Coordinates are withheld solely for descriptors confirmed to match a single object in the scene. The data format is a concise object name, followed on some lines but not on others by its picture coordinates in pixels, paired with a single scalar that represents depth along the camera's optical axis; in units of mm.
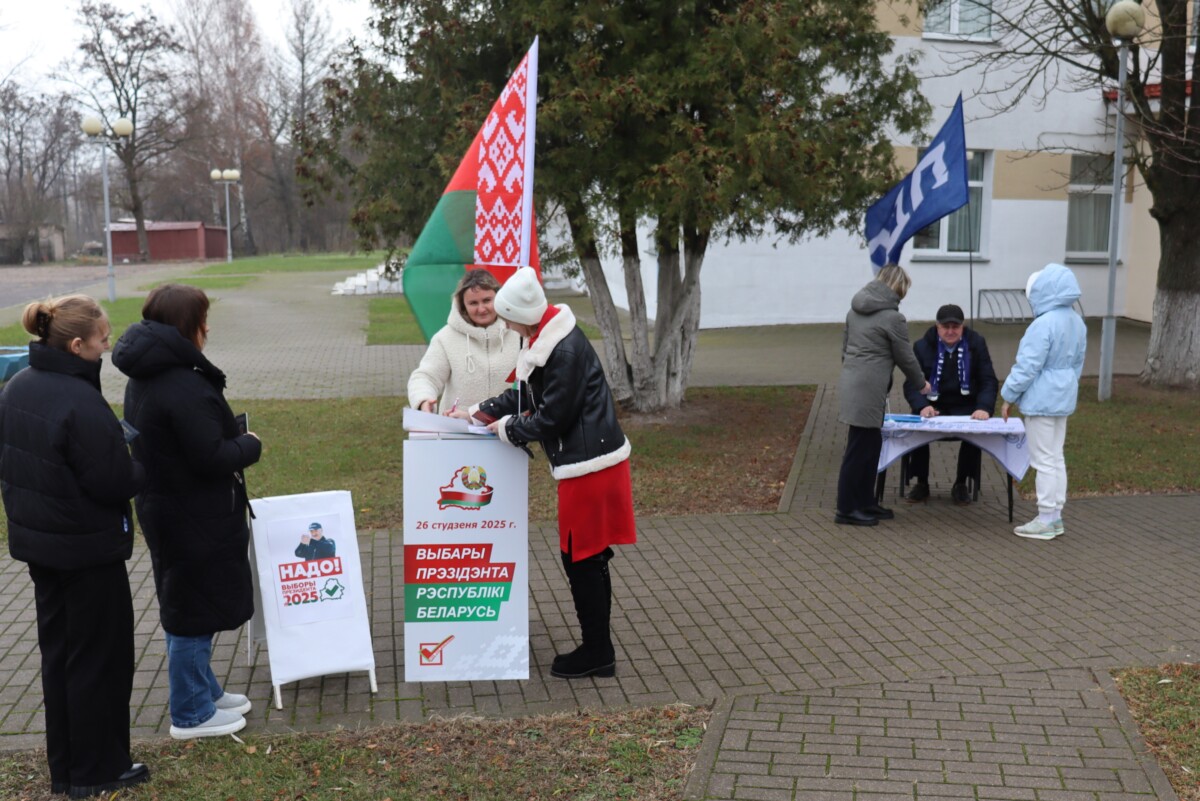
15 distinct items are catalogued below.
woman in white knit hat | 4797
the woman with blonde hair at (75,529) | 3854
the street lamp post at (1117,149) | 11508
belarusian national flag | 5836
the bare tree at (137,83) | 58969
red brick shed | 66125
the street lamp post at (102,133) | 27078
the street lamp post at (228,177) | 58656
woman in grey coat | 7598
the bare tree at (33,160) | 62250
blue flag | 8312
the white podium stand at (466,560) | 4934
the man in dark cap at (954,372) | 8062
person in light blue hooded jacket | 7316
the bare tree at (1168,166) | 12711
